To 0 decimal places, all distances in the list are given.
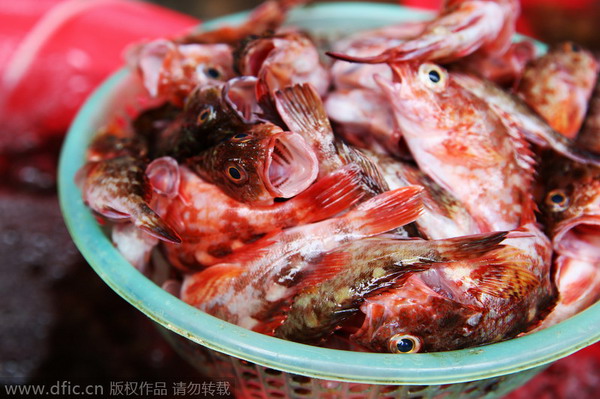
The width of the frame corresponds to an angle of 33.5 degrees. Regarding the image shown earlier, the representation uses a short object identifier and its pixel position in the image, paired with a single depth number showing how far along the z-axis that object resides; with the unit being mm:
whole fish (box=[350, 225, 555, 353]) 442
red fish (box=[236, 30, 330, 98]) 503
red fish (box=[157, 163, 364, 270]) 468
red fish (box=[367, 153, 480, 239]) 480
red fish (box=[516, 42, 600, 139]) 553
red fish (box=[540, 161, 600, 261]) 493
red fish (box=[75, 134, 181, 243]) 467
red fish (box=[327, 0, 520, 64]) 499
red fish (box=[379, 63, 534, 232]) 496
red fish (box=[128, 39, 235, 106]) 534
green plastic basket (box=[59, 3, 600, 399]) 437
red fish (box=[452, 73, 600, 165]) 508
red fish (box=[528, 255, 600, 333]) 481
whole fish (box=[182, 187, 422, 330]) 462
